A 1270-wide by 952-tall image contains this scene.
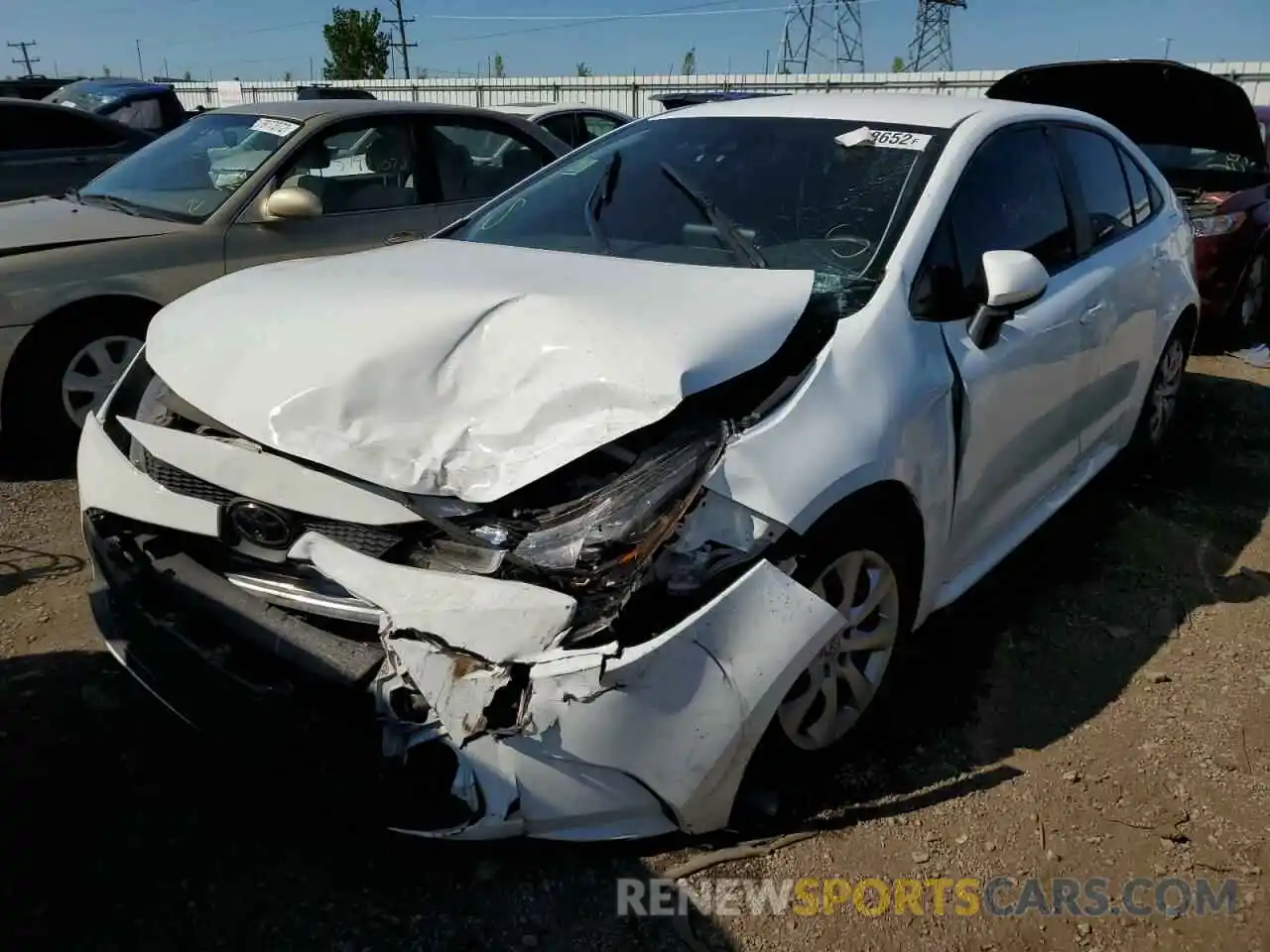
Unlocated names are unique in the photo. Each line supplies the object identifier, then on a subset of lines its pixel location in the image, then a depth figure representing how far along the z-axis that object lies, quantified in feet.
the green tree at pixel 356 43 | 137.08
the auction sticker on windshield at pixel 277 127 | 17.01
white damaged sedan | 6.53
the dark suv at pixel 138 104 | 37.29
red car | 21.62
